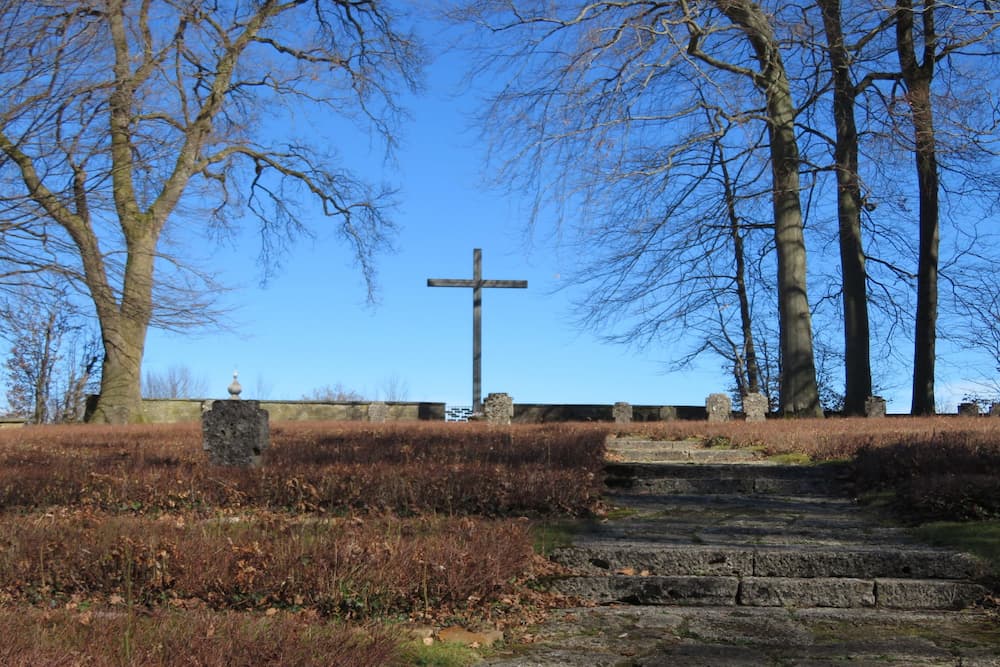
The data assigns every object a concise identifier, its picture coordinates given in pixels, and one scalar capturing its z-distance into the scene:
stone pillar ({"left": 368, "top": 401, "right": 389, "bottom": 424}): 26.16
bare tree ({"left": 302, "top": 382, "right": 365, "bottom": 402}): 44.84
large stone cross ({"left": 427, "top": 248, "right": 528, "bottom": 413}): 24.56
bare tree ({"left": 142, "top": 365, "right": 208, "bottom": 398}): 46.03
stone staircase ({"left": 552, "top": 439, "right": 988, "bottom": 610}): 6.00
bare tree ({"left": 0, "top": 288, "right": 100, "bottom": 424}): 29.92
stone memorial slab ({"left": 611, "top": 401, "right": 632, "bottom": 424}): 21.75
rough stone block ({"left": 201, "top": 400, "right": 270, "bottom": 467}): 10.20
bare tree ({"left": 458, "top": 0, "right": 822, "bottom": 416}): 15.67
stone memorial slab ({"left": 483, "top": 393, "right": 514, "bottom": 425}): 18.34
